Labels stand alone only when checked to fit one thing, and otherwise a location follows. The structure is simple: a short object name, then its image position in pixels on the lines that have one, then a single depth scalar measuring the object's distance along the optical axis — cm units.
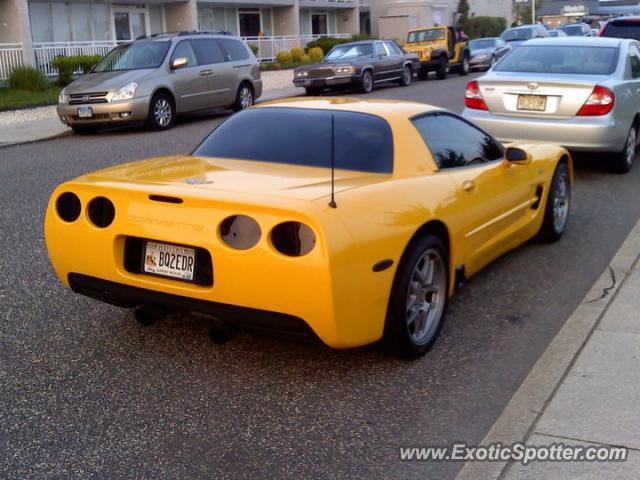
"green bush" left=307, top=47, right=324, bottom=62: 3604
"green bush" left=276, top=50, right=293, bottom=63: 3438
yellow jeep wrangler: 3017
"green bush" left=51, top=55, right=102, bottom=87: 2448
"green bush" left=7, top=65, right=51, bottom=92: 2291
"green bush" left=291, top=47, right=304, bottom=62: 3512
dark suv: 1828
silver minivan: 1567
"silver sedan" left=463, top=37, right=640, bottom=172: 953
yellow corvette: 407
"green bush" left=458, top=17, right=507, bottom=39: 5791
